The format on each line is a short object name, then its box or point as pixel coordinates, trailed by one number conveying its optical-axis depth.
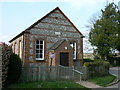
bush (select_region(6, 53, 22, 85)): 7.85
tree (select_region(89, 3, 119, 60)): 23.15
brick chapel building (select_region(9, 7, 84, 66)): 12.30
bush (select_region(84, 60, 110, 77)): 11.21
